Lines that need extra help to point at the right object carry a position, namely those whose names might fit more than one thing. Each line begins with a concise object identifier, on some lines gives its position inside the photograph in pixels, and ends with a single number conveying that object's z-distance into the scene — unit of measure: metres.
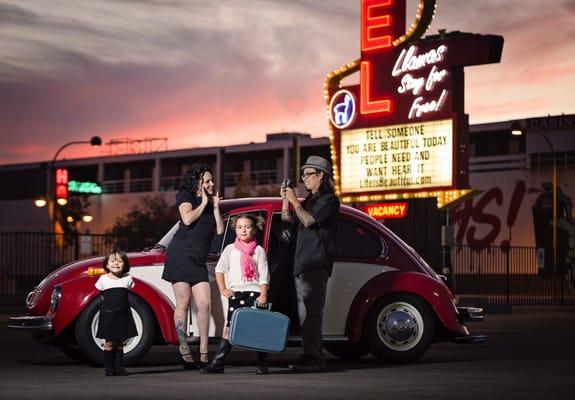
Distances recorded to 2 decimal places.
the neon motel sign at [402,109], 35.00
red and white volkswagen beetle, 13.30
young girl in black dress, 12.37
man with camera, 13.00
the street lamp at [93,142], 59.16
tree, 73.56
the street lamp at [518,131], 43.66
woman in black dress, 12.88
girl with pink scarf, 12.55
